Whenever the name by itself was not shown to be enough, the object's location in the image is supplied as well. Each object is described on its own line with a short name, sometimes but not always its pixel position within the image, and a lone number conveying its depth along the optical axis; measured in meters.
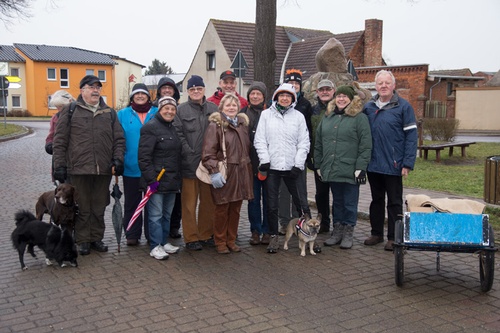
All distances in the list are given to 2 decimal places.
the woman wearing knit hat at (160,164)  6.45
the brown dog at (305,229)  6.64
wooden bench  16.78
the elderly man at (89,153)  6.54
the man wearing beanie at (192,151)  6.82
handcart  5.23
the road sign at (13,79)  40.27
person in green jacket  6.79
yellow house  65.25
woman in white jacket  6.77
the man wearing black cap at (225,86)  7.69
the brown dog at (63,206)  6.31
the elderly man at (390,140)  6.69
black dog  6.11
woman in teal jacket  7.01
